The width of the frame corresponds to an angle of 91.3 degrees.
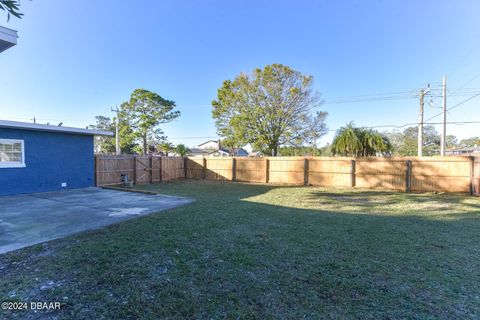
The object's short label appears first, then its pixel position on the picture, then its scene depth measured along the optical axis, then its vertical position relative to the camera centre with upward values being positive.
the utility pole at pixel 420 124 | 15.13 +2.20
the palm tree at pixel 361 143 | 14.55 +0.84
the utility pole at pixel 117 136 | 21.73 +1.73
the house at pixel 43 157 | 8.39 -0.10
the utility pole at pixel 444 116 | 14.21 +2.48
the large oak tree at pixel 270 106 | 18.44 +4.06
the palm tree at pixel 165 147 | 27.77 +1.00
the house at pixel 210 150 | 40.06 +1.05
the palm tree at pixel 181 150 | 24.42 +0.56
